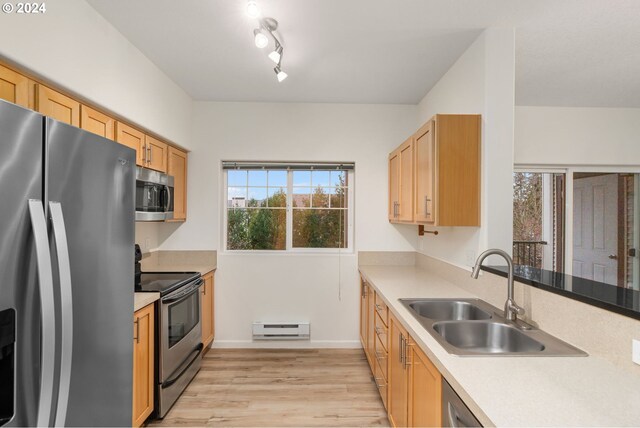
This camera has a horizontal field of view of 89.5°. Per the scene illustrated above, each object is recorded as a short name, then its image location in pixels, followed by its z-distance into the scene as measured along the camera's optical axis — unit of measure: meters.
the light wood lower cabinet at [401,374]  1.35
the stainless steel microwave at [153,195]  2.39
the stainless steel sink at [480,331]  1.34
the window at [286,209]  3.69
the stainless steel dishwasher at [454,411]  1.02
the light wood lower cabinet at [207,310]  3.19
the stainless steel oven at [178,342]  2.27
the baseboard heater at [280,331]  3.46
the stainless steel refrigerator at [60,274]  0.86
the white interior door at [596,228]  3.54
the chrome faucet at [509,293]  1.65
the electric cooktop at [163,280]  2.32
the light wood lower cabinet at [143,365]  2.01
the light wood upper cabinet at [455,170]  2.14
